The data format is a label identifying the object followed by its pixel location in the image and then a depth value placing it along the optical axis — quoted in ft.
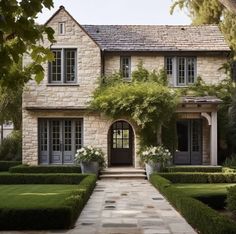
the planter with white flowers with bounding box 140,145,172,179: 68.49
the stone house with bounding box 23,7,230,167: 78.23
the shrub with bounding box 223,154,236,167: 73.87
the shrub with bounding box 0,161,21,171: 81.41
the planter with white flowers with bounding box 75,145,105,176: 69.14
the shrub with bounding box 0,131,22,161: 89.00
